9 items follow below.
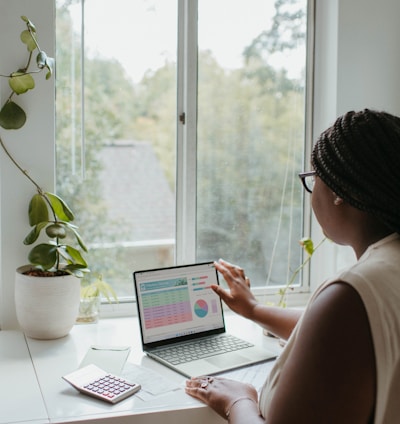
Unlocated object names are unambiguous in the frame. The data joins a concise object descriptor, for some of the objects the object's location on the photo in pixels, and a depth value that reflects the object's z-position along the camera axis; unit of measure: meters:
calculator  1.51
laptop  1.80
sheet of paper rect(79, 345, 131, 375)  1.70
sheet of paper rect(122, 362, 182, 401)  1.55
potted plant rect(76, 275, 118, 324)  2.16
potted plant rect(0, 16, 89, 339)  1.92
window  2.21
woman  1.00
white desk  1.43
